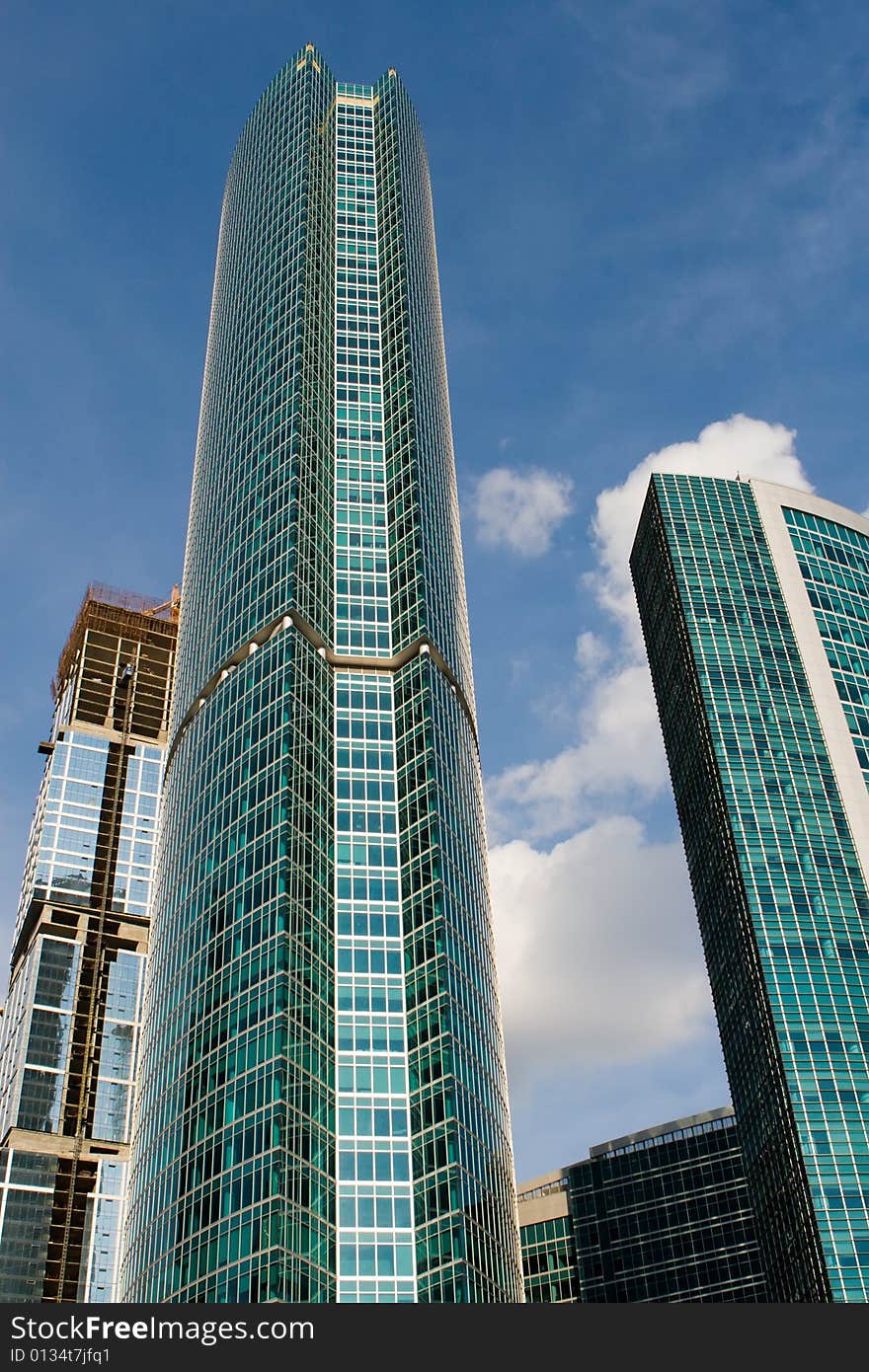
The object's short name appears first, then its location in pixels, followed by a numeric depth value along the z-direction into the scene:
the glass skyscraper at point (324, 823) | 99.00
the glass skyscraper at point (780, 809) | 130.38
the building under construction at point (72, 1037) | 159.50
